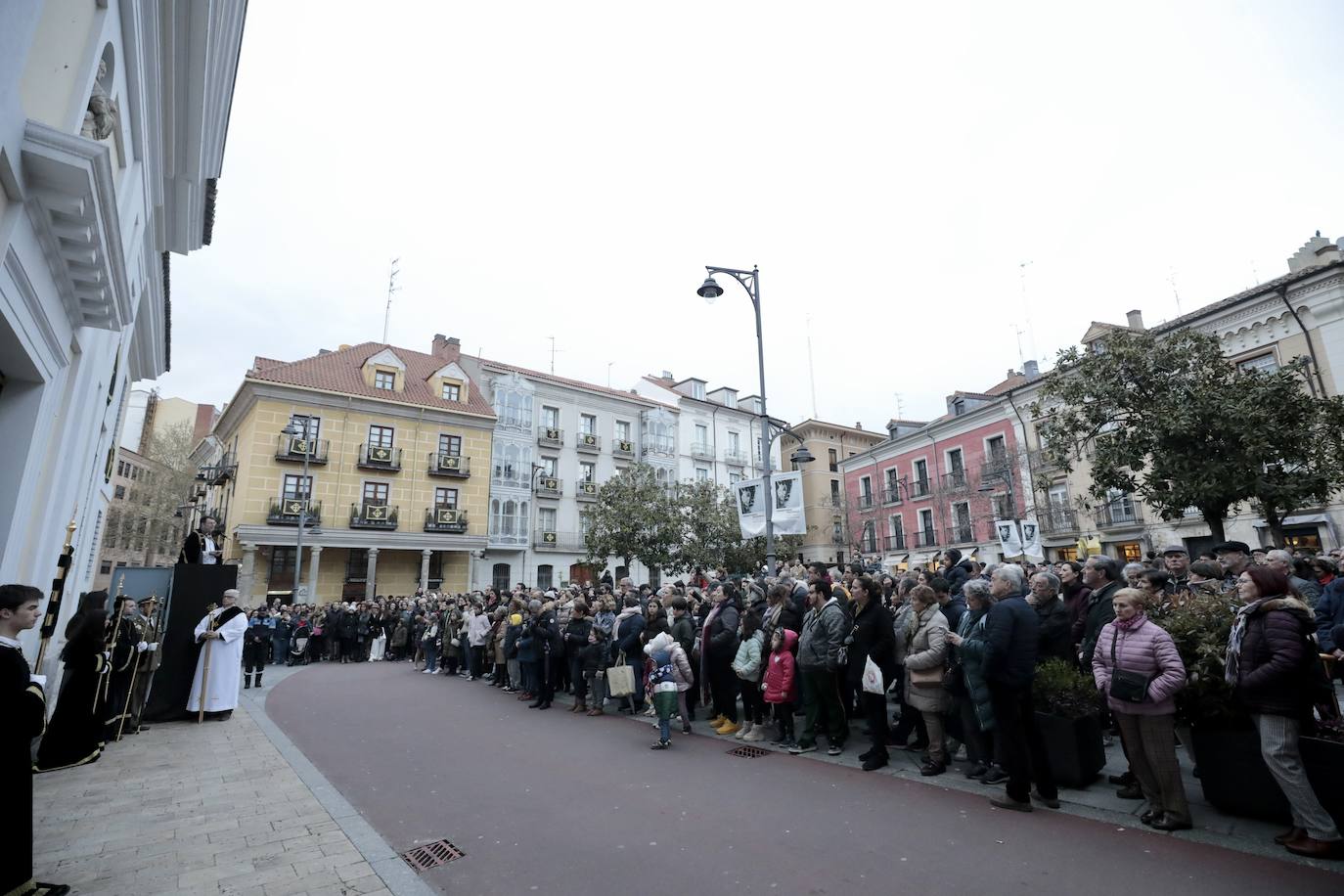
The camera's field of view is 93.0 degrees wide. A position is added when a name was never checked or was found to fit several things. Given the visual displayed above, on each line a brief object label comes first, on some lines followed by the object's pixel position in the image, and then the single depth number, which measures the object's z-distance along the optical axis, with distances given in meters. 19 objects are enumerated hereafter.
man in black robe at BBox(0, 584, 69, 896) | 3.63
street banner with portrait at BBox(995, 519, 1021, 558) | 18.53
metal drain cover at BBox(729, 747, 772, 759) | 7.57
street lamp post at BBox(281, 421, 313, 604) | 24.59
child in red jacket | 7.71
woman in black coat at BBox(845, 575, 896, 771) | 6.72
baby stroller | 19.58
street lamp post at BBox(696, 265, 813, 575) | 13.20
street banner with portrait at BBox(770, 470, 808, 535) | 11.86
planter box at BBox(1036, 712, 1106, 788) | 5.64
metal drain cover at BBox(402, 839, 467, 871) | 4.69
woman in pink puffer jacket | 4.69
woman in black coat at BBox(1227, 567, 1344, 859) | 4.14
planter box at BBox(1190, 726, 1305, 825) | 4.60
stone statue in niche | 5.54
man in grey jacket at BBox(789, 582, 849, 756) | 7.30
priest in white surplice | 10.03
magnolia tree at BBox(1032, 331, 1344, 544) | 12.03
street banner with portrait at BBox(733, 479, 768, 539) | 12.84
